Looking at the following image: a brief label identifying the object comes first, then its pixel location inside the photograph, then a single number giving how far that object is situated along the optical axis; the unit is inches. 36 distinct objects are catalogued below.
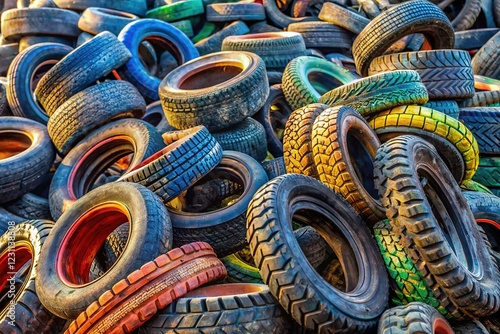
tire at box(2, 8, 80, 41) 244.2
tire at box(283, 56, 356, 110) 177.5
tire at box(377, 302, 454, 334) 79.5
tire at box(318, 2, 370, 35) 261.4
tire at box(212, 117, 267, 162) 165.8
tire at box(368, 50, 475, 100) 161.2
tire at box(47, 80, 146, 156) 169.9
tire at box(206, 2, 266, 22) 285.4
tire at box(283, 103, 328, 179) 121.9
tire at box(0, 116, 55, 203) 157.6
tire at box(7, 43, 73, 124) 200.5
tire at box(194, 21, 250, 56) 266.2
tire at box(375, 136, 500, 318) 91.2
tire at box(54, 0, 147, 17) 271.0
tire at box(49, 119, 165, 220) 158.2
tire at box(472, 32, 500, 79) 220.4
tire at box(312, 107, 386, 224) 110.8
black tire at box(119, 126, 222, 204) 121.8
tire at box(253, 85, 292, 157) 192.1
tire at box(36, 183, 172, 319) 96.0
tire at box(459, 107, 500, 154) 154.5
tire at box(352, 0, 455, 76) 172.6
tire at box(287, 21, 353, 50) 263.4
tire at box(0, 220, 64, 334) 103.3
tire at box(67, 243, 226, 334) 84.0
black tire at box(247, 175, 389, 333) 83.4
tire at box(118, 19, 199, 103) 208.3
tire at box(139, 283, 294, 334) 83.1
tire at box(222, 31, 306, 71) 216.4
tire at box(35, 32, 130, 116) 177.5
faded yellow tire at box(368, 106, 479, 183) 130.7
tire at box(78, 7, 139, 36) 248.4
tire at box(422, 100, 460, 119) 156.8
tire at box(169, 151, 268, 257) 122.9
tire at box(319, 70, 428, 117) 136.8
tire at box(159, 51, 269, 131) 162.4
